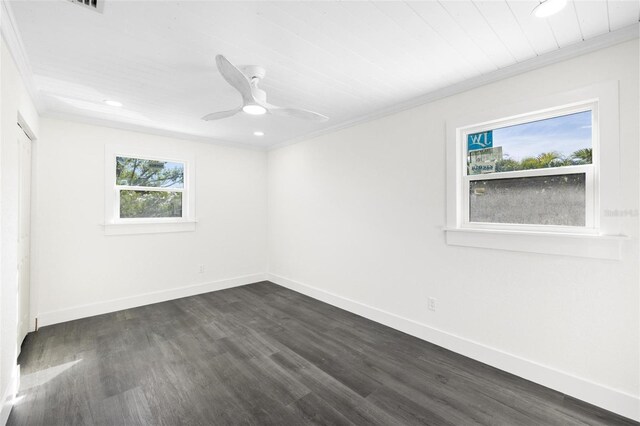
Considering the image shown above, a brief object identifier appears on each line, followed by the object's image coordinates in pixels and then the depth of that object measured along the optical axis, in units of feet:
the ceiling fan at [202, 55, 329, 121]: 5.82
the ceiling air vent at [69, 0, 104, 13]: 4.95
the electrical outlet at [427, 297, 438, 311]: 9.27
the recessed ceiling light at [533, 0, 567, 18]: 5.08
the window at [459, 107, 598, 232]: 6.82
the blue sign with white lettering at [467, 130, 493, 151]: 8.34
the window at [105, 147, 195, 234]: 12.04
